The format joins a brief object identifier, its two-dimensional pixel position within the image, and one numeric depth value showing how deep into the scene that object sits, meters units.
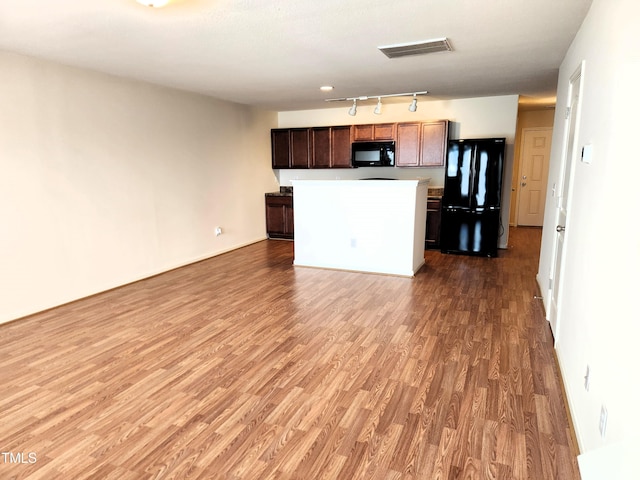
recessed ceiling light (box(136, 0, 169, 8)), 2.38
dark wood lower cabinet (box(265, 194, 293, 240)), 7.34
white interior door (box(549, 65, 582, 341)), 2.92
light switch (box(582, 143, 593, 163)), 2.24
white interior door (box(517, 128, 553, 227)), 8.28
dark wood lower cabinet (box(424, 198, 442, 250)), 6.37
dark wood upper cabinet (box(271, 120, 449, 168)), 6.36
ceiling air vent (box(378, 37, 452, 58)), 3.28
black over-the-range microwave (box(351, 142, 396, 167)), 6.65
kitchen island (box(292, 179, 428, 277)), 4.86
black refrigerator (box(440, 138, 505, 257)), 5.72
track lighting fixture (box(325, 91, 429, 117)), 5.68
